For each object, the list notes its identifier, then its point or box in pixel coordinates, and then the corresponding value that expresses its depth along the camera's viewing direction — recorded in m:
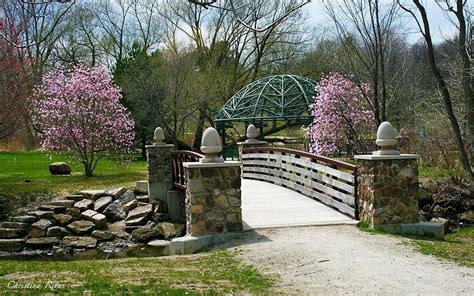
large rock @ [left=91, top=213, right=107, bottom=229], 14.11
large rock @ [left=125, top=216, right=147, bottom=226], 13.98
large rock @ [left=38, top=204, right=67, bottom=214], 14.59
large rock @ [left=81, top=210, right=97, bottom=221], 14.30
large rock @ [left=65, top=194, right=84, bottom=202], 15.20
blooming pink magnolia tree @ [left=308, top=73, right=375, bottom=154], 17.52
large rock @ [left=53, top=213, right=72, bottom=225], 14.15
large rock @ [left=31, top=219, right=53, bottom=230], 13.67
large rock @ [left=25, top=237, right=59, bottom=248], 12.89
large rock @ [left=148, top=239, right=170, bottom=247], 12.57
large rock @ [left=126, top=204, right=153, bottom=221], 14.27
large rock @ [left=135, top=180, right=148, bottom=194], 15.56
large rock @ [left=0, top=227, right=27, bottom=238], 13.27
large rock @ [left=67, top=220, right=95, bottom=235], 13.77
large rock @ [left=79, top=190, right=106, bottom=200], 15.34
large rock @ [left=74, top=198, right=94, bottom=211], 14.80
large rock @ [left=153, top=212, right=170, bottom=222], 14.18
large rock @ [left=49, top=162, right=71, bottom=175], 19.05
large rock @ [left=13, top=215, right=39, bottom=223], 13.86
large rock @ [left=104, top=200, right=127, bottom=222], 14.62
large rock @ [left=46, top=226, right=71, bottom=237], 13.58
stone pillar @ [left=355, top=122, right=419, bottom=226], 8.27
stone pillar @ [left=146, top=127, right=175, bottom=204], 14.88
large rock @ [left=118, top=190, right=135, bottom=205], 15.07
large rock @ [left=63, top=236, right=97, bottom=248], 12.90
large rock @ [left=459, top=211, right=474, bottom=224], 12.29
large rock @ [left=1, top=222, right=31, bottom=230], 13.57
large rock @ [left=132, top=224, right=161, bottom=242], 13.13
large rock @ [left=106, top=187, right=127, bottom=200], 15.26
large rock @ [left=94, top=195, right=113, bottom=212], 14.82
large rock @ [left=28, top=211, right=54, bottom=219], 14.18
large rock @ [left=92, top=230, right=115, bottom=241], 13.37
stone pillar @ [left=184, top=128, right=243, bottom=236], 8.17
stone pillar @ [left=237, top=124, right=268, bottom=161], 16.31
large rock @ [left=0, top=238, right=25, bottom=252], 12.64
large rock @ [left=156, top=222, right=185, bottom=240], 13.19
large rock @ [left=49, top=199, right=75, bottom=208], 14.77
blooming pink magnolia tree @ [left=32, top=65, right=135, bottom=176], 18.41
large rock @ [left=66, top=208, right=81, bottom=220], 14.49
